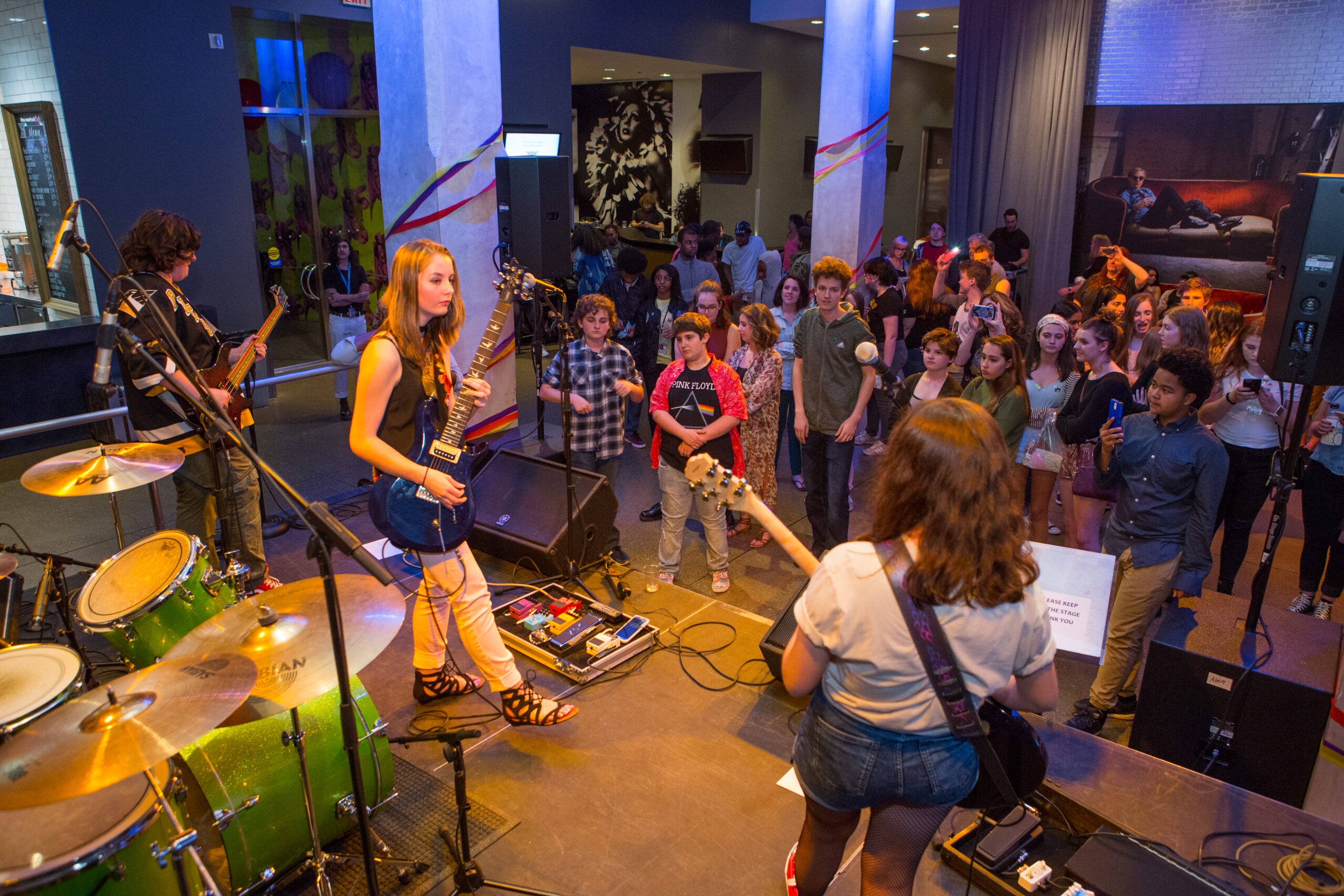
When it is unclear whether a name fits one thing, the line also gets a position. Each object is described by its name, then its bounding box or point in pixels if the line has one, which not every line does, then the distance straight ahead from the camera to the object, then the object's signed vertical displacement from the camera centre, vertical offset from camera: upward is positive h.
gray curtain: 9.97 +0.99
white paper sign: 3.32 -1.45
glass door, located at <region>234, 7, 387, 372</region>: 8.31 +0.54
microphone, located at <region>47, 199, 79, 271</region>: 2.29 -0.10
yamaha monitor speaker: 4.50 -1.60
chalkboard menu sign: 6.84 +0.10
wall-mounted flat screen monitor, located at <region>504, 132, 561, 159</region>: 9.73 +0.66
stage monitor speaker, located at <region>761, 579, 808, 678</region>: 3.47 -1.69
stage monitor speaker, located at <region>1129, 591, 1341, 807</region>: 2.94 -1.62
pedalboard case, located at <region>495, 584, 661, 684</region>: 3.72 -1.86
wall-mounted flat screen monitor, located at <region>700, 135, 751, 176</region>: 13.33 +0.77
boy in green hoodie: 4.54 -0.91
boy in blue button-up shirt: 3.26 -1.09
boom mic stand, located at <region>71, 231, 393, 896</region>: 1.85 -0.74
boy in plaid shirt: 4.53 -0.91
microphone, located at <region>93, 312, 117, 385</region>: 1.87 -0.31
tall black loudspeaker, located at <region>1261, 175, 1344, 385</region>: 3.23 -0.28
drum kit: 1.69 -1.19
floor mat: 2.60 -1.95
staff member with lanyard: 7.49 -0.75
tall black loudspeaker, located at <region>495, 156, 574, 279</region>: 8.28 -0.01
